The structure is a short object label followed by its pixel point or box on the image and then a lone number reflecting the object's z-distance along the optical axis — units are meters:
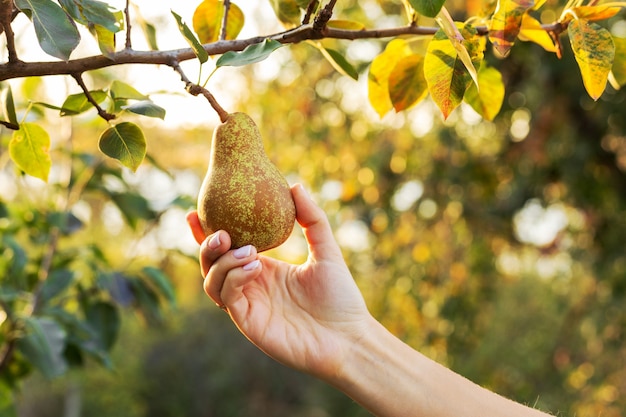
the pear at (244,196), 0.73
